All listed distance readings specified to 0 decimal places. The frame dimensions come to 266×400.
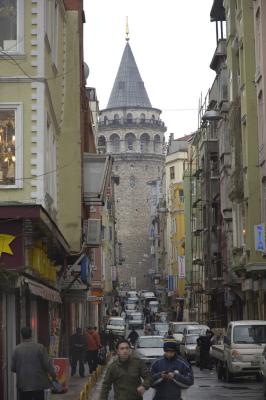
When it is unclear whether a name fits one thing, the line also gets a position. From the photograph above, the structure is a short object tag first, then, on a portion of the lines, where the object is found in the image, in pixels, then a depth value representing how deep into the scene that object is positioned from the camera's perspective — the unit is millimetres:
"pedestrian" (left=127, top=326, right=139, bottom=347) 49938
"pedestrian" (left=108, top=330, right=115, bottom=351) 53688
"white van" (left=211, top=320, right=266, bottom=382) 28391
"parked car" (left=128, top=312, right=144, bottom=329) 90994
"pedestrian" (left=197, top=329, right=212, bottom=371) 37600
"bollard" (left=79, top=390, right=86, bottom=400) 20873
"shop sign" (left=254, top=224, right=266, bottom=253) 37281
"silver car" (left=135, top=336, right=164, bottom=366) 36306
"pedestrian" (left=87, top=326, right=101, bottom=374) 33531
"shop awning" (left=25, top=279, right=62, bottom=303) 19453
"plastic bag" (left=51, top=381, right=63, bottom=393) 14056
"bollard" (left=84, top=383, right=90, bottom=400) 22297
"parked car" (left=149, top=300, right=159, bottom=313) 121469
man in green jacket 12086
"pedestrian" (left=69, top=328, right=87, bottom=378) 31766
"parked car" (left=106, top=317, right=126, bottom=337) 64600
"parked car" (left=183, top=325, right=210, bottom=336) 45562
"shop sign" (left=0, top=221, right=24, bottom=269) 19438
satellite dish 49706
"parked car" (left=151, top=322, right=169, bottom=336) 59594
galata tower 168750
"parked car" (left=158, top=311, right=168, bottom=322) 94262
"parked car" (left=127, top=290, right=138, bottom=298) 153125
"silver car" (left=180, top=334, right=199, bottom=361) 43156
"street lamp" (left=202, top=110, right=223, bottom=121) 52031
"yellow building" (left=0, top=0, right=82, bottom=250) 20703
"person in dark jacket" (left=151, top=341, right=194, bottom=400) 12430
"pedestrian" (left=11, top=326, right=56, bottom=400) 14133
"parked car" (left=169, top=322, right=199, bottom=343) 50481
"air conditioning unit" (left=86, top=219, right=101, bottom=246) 38312
